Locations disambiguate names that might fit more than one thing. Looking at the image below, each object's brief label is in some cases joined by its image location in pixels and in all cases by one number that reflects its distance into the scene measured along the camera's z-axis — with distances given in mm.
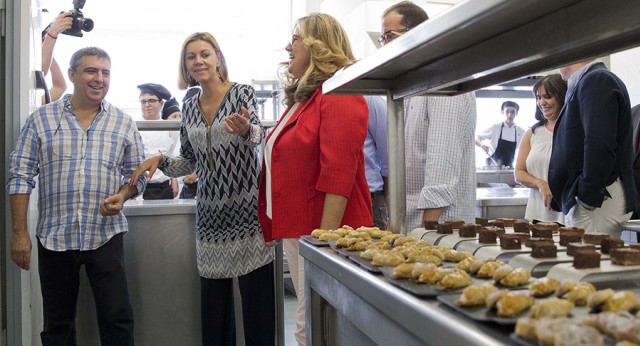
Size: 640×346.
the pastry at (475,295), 789
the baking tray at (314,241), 1414
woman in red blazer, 1831
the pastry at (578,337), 588
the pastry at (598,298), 753
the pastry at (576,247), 984
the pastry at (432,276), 940
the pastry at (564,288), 808
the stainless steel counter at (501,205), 3354
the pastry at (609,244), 1032
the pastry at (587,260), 928
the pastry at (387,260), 1076
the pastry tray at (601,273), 900
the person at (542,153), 2645
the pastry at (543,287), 822
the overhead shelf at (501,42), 932
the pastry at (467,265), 1010
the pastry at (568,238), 1132
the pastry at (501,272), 910
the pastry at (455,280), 900
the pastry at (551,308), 719
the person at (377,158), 2191
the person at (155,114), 4398
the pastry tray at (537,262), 993
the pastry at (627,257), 937
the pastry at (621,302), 731
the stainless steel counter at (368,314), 738
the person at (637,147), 2934
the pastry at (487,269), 966
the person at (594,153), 2057
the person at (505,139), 5836
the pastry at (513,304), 734
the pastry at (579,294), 785
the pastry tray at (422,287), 870
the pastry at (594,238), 1131
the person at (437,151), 1944
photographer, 2971
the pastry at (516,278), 887
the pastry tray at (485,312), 711
